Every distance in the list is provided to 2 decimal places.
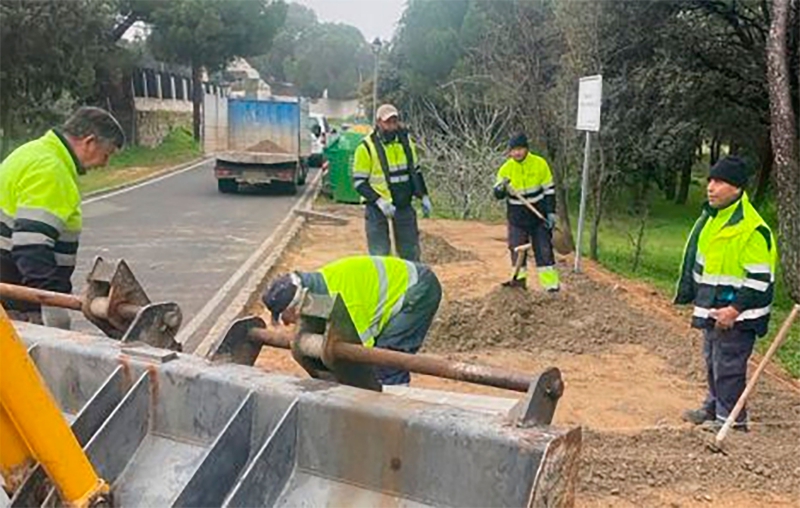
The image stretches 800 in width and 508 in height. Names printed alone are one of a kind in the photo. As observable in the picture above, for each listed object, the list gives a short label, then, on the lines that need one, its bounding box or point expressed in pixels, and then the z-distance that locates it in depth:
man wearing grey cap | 8.77
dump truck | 21.81
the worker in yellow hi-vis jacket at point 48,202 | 4.14
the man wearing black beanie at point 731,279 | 5.52
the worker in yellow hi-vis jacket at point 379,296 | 4.15
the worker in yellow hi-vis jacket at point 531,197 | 9.59
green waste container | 19.95
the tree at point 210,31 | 36.00
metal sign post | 10.79
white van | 29.70
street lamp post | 28.47
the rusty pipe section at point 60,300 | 3.30
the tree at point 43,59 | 23.14
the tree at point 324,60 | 69.12
